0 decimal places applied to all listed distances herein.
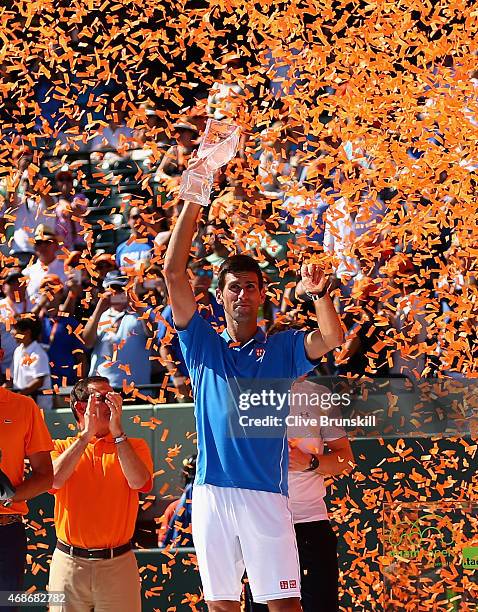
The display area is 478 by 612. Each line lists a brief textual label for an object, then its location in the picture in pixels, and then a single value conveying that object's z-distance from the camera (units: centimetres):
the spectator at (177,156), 1525
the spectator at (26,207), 1637
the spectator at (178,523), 1385
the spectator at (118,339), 1525
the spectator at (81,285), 1559
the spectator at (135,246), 1552
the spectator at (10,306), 1639
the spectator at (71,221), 1728
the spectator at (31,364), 1563
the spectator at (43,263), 1691
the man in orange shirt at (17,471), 1044
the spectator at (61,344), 1577
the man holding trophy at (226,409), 943
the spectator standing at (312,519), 1141
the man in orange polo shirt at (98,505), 1097
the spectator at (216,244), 1477
